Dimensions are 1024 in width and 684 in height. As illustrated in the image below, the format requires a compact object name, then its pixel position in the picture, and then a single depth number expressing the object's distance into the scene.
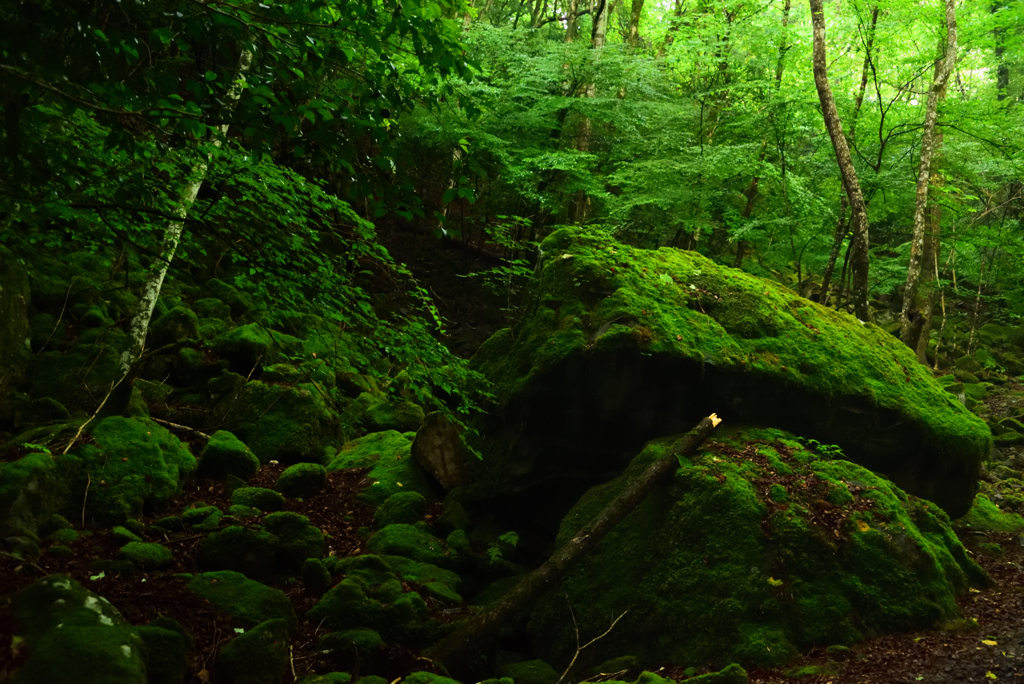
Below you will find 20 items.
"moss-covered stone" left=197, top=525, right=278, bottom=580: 6.03
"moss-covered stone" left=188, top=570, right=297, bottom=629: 5.25
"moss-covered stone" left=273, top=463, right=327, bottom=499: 8.19
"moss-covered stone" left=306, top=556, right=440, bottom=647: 5.63
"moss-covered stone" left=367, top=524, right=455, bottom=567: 7.21
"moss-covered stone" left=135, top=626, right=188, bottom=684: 4.02
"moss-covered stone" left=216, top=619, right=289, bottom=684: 4.42
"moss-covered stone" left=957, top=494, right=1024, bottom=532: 8.00
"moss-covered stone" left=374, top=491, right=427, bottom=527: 7.99
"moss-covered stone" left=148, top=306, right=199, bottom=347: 9.80
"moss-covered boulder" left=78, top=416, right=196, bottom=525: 6.38
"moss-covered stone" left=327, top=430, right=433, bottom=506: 8.63
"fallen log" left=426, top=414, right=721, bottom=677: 5.43
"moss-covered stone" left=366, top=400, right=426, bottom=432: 10.91
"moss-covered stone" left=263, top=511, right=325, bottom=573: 6.53
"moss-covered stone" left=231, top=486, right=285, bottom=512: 7.33
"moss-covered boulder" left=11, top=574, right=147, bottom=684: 3.47
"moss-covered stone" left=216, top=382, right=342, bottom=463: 9.03
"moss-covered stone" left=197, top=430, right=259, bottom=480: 8.02
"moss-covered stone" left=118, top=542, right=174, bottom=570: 5.62
